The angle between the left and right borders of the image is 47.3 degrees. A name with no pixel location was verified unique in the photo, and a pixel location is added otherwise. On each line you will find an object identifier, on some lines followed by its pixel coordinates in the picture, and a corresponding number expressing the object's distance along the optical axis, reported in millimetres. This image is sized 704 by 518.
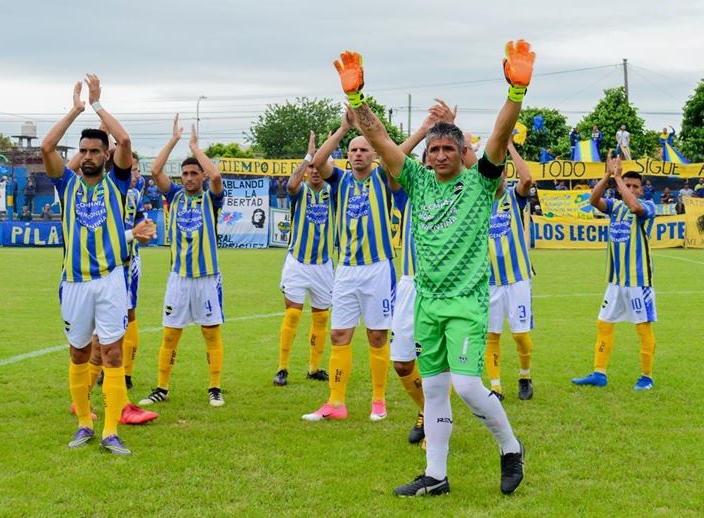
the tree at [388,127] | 51344
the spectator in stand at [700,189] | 33988
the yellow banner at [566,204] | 32438
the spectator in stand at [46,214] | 36341
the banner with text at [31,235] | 33156
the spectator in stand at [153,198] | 35775
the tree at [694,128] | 44347
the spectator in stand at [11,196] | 39562
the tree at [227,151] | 65562
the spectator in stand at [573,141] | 39656
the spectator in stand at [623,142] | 38362
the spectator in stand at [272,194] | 35844
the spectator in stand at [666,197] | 34969
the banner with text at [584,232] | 31766
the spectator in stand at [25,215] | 37653
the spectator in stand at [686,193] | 33688
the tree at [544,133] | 51844
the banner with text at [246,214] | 33594
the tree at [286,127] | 72688
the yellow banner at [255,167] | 36531
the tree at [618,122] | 45062
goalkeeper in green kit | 5207
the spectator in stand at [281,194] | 36031
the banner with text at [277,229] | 33875
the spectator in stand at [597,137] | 38875
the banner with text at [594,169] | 34719
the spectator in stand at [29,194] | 40875
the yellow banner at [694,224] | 31562
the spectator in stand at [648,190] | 34316
